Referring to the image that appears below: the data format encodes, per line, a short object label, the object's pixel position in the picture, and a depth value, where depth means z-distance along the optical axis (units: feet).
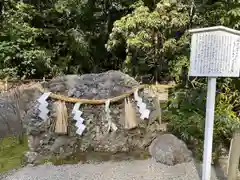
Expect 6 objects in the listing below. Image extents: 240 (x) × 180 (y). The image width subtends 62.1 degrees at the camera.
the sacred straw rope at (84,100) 9.07
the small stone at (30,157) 8.41
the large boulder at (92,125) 8.75
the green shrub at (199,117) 9.11
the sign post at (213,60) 6.68
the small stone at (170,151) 8.13
